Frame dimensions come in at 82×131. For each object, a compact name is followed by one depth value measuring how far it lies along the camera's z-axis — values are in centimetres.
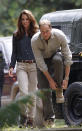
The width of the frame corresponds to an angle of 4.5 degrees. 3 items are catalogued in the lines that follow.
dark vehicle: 1622
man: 1384
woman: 1565
